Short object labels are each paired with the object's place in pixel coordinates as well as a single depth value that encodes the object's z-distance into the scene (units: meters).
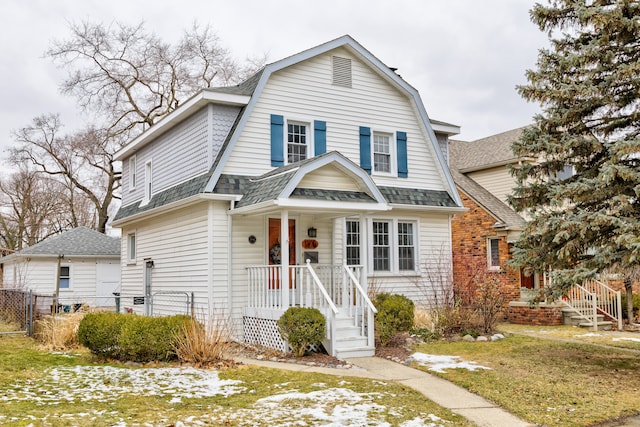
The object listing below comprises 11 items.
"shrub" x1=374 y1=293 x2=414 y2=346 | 12.27
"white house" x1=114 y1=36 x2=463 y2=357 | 12.32
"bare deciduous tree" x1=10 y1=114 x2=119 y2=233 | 34.34
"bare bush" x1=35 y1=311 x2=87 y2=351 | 11.73
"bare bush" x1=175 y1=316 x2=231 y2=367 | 9.87
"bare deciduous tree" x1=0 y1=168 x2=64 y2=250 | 39.84
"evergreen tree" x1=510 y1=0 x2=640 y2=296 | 9.56
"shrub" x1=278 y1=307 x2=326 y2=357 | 10.93
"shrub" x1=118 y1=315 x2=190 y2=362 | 9.94
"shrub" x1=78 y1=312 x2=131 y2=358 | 10.27
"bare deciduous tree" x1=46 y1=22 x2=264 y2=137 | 31.45
